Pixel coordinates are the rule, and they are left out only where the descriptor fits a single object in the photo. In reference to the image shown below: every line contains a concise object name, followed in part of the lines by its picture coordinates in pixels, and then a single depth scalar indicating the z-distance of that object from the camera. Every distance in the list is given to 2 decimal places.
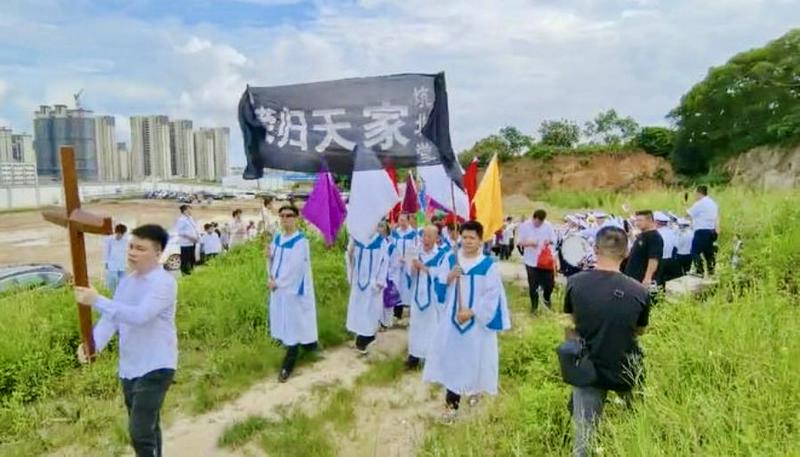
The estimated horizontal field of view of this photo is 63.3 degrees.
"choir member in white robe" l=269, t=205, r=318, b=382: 6.39
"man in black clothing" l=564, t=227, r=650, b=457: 3.36
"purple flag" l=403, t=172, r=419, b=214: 9.81
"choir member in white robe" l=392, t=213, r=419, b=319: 8.49
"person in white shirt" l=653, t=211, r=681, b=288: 9.15
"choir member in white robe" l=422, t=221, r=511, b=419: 5.14
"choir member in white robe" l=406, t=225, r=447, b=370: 6.59
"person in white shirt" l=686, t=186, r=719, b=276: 9.16
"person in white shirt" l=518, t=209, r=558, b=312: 8.95
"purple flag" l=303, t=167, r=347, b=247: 7.50
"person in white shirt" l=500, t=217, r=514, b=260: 16.92
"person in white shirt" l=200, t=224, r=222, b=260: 15.84
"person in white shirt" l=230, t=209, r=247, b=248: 16.69
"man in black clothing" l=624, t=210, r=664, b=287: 6.84
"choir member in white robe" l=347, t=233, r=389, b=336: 7.41
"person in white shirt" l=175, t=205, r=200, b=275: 13.94
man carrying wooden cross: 3.87
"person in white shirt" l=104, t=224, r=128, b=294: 11.40
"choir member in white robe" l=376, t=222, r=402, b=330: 8.20
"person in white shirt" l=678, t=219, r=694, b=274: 9.53
